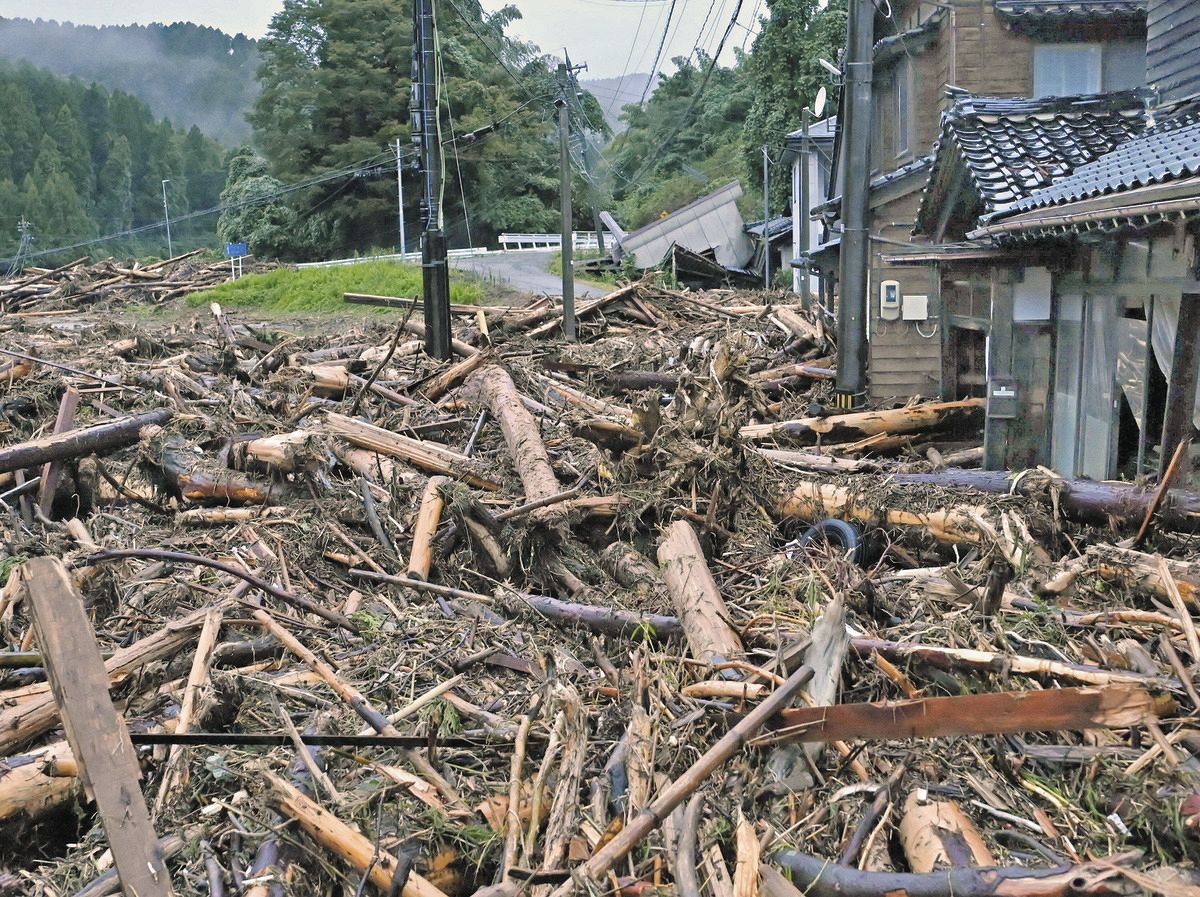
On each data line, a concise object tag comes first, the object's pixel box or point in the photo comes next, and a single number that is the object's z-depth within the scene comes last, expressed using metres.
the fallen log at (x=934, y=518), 6.39
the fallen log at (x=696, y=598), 5.27
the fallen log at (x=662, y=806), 3.35
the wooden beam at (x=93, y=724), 3.01
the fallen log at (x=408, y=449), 8.28
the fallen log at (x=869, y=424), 10.70
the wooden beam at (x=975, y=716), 3.77
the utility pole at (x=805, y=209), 23.28
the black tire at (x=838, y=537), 7.47
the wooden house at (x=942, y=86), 13.38
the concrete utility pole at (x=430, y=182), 13.59
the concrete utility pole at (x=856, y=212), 11.95
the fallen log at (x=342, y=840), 3.62
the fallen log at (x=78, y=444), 8.42
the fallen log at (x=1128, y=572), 5.43
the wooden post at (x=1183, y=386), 6.82
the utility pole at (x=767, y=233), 31.84
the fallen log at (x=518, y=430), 7.78
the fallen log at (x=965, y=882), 3.19
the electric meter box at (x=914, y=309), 15.13
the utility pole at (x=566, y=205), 17.42
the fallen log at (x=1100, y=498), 6.47
